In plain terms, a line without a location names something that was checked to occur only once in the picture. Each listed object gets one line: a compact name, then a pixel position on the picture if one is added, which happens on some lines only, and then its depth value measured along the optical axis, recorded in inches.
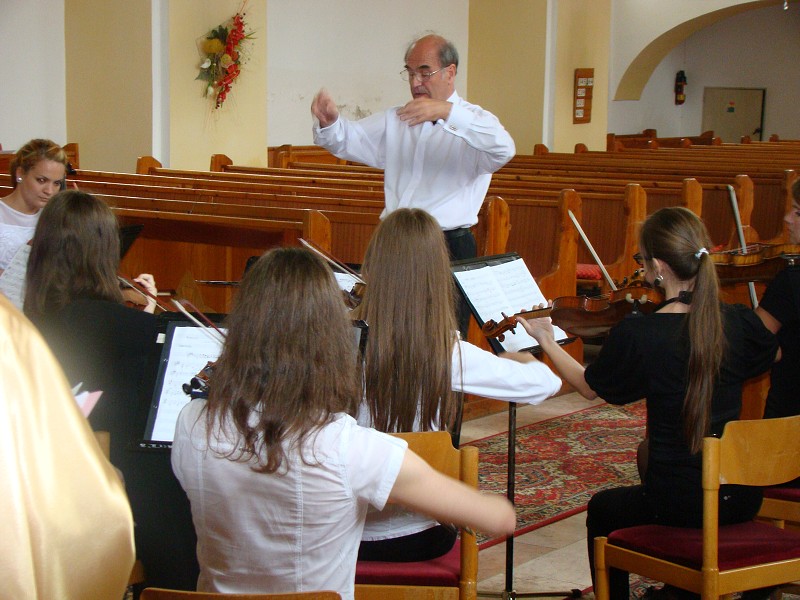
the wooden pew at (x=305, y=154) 392.5
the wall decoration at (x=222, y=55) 330.3
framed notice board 472.7
